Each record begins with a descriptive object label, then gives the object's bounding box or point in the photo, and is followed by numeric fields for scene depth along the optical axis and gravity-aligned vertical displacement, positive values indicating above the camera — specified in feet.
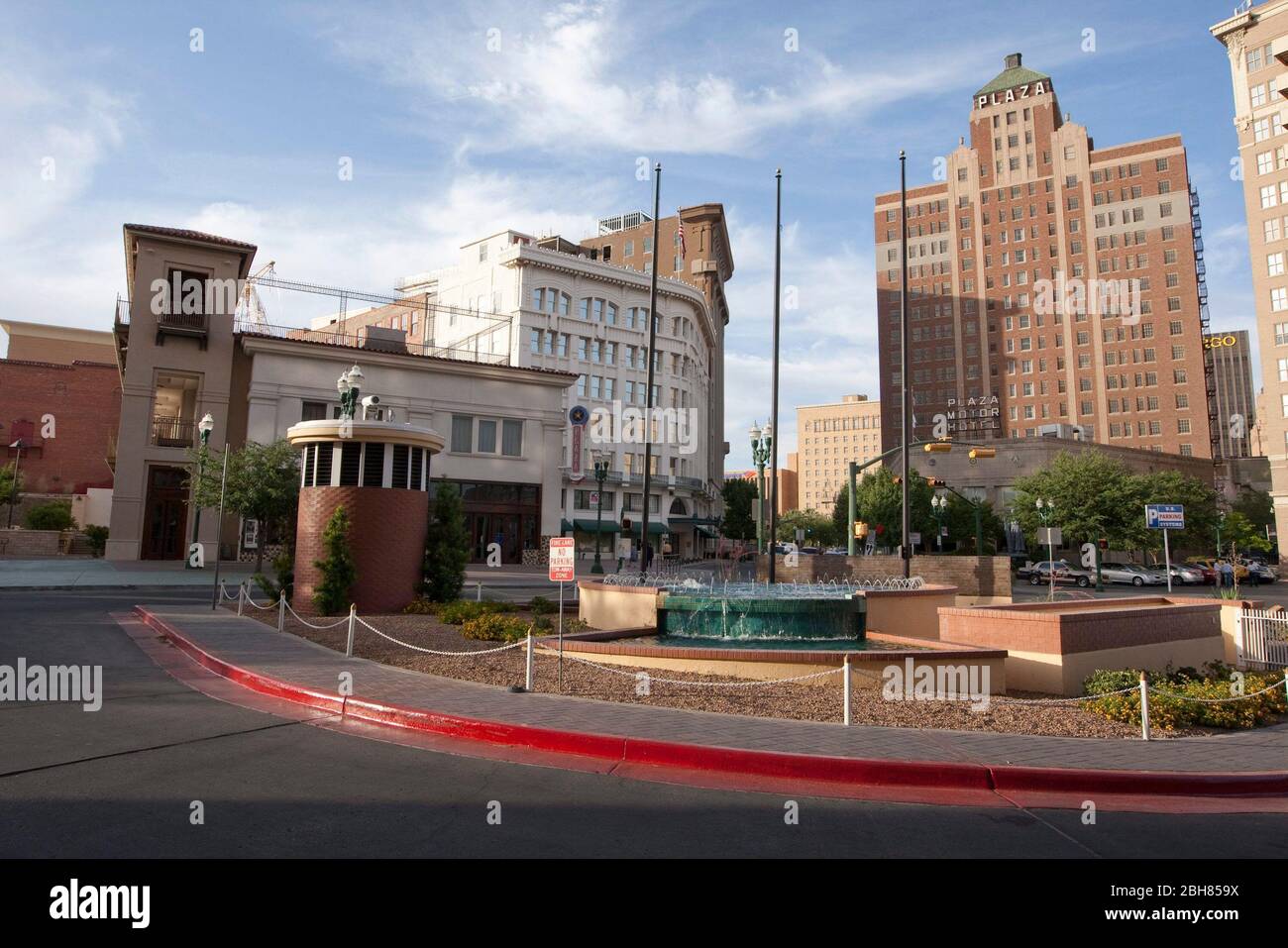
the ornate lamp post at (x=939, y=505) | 202.53 +12.36
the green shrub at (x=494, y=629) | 46.96 -5.20
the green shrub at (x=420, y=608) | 60.59 -5.13
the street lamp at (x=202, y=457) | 77.10 +10.61
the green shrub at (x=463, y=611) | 54.13 -4.82
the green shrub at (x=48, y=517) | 159.22 +3.98
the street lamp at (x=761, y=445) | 91.68 +12.57
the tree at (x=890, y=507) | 227.40 +12.88
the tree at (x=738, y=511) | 315.31 +15.20
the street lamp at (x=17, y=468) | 165.78 +16.19
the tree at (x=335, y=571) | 57.88 -2.18
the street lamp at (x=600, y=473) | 117.80 +12.36
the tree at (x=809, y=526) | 461.37 +14.29
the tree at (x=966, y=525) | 234.99 +8.42
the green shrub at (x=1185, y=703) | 29.60 -6.02
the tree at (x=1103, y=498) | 176.04 +13.16
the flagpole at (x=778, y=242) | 88.43 +35.85
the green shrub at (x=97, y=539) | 146.82 -0.28
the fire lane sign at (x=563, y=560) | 33.66 -0.63
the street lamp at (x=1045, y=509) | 142.51 +8.84
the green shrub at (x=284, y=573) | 64.23 -2.67
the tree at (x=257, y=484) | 102.27 +7.51
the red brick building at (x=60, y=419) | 197.57 +31.12
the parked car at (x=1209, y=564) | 140.78 -1.63
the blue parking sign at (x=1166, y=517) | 99.91 +5.03
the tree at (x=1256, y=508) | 296.71 +18.88
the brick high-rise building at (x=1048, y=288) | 301.02 +111.51
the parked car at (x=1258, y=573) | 153.89 -3.23
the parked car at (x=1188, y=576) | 150.82 -3.87
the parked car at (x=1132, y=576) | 149.79 -3.94
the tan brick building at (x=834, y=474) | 631.97 +63.41
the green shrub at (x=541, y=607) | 63.31 -5.16
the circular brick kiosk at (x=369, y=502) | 60.23 +3.12
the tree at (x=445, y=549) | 64.39 -0.45
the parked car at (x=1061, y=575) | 152.66 -4.09
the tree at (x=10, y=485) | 165.27 +11.05
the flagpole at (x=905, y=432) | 78.25 +12.26
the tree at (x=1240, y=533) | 200.85 +6.28
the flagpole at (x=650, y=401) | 79.71 +15.40
